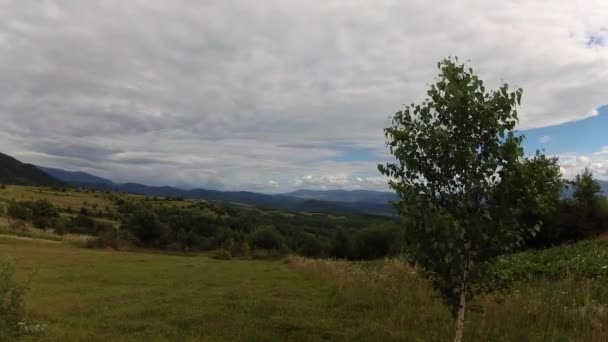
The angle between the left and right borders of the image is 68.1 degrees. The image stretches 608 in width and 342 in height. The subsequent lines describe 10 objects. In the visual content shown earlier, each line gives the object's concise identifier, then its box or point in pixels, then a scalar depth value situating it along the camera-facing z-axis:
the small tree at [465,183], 8.13
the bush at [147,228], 106.19
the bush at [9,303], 11.36
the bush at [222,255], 60.29
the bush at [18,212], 102.55
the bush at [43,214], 103.06
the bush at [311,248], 107.25
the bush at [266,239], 99.62
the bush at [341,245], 98.44
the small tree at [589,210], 42.09
